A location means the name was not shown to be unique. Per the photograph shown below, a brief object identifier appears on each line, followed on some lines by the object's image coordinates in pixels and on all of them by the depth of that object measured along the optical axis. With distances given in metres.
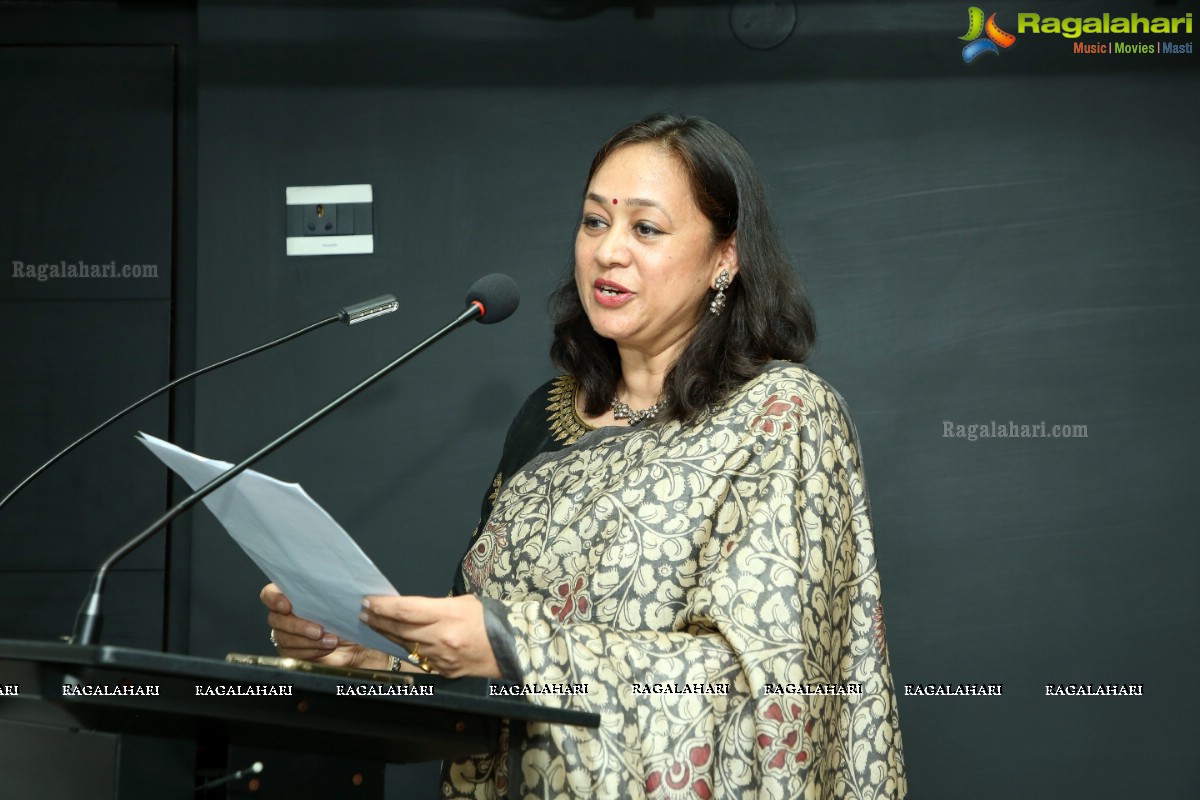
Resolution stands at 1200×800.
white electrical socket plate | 2.98
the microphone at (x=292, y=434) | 1.10
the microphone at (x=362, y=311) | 1.71
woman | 1.53
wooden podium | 1.08
